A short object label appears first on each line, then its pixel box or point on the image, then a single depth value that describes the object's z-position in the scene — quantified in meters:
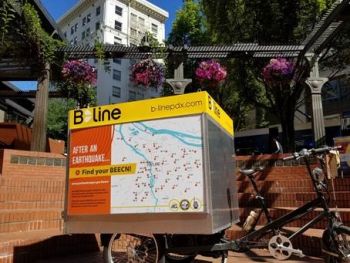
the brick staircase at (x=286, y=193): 6.49
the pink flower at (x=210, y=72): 10.42
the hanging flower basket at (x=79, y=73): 10.37
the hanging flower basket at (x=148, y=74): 10.29
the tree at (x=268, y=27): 15.52
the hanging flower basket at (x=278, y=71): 10.53
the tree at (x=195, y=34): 25.29
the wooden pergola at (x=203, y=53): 10.62
